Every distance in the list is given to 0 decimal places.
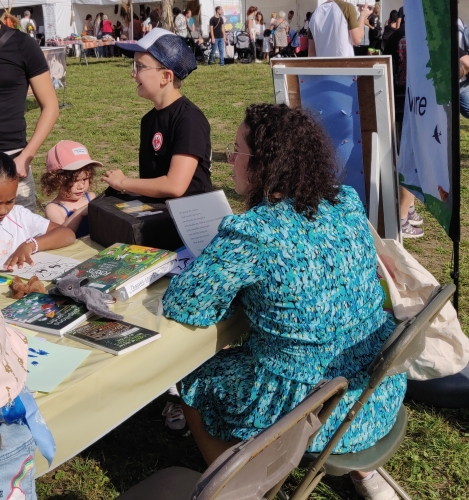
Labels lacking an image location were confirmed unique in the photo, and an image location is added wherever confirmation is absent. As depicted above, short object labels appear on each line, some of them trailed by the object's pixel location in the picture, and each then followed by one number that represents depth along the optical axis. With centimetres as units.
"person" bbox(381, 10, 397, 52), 1211
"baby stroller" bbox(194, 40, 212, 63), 1912
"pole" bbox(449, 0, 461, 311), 233
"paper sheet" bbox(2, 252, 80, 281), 211
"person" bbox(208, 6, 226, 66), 1792
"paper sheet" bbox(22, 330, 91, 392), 143
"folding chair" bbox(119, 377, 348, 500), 104
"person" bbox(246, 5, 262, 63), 1891
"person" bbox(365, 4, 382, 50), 1651
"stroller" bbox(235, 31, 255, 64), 1866
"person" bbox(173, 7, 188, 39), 1966
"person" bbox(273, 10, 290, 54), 1895
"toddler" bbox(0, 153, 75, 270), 227
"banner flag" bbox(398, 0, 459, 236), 248
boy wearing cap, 251
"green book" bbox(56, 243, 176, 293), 190
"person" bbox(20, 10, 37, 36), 2049
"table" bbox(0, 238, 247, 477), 142
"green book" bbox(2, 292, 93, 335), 170
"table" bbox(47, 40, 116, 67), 1975
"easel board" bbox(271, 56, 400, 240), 284
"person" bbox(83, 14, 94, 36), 2380
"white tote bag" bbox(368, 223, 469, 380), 223
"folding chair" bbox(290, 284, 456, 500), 149
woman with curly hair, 170
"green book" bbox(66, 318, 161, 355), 159
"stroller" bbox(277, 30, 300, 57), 1827
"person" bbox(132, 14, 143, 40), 2326
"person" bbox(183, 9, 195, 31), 2059
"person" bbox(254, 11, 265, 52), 2002
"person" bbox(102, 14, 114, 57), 2328
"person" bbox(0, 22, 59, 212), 302
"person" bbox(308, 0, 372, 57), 537
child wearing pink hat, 289
